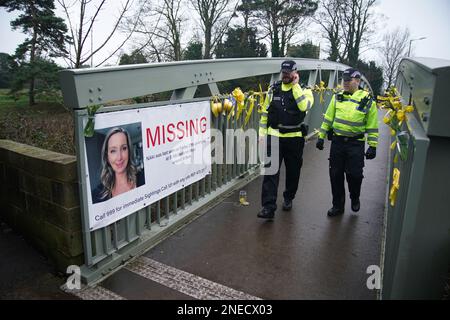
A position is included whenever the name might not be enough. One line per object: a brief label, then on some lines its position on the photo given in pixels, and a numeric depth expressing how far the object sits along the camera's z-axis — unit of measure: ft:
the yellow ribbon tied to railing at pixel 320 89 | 28.74
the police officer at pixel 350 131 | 13.60
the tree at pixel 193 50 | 77.05
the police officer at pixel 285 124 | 13.56
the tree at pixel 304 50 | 110.11
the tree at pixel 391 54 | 166.71
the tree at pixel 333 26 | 129.08
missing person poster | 9.68
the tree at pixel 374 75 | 157.44
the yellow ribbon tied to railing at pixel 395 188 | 7.77
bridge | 6.51
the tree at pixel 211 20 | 81.76
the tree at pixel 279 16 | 97.95
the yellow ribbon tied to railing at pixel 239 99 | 16.05
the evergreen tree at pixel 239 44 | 96.02
